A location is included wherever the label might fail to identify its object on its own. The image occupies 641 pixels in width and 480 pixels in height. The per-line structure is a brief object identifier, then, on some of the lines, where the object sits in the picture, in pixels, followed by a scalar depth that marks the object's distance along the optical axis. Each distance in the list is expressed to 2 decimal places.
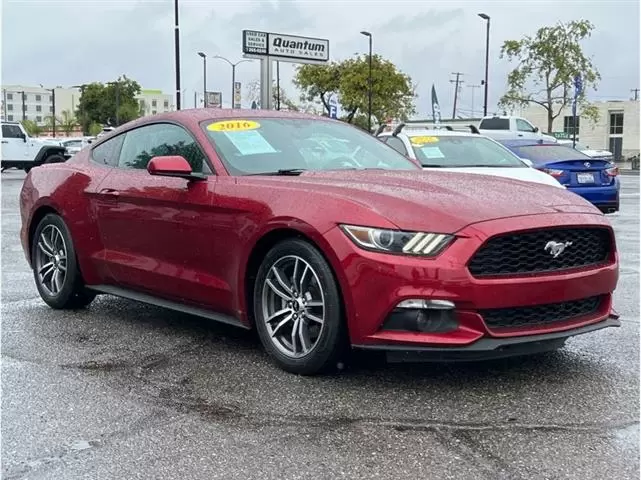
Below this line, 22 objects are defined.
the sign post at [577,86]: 32.50
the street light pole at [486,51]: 48.17
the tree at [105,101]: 85.00
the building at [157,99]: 153.38
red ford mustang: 3.86
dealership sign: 22.61
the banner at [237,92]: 38.22
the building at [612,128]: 74.69
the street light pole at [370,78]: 51.38
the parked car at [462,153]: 10.02
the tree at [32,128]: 89.94
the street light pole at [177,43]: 29.73
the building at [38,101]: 164.11
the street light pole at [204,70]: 57.58
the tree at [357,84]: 56.91
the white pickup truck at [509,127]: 28.83
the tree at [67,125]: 92.62
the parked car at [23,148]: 28.77
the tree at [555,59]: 44.25
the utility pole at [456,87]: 84.34
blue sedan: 12.64
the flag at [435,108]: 39.22
